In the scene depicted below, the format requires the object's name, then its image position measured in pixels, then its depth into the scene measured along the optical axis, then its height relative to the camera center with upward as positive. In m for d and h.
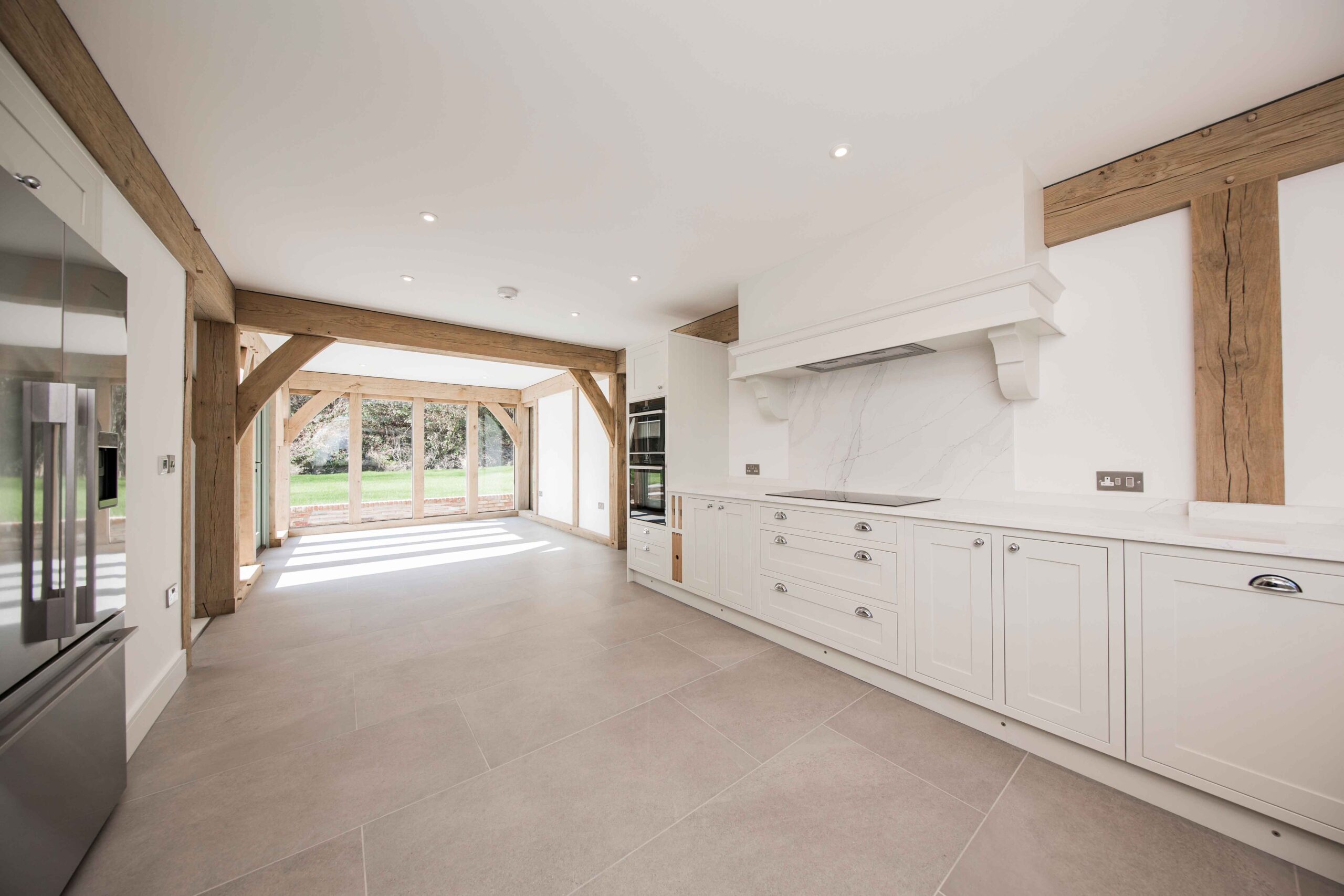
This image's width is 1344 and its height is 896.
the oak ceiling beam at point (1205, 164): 1.68 +1.18
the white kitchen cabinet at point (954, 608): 1.94 -0.69
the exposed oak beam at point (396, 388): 6.99 +1.10
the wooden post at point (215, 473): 3.50 -0.14
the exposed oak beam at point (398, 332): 3.81 +1.17
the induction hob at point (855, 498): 2.57 -0.28
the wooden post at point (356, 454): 7.32 +0.01
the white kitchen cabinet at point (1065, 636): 1.63 -0.69
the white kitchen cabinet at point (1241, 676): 1.29 -0.69
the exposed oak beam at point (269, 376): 3.73 +0.65
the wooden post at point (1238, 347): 1.76 +0.41
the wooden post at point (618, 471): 5.83 -0.23
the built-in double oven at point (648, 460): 4.05 -0.06
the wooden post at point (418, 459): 7.77 -0.08
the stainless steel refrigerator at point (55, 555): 1.05 -0.27
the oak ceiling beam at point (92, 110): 1.27 +1.18
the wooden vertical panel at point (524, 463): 8.88 -0.18
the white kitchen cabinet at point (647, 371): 4.05 +0.76
